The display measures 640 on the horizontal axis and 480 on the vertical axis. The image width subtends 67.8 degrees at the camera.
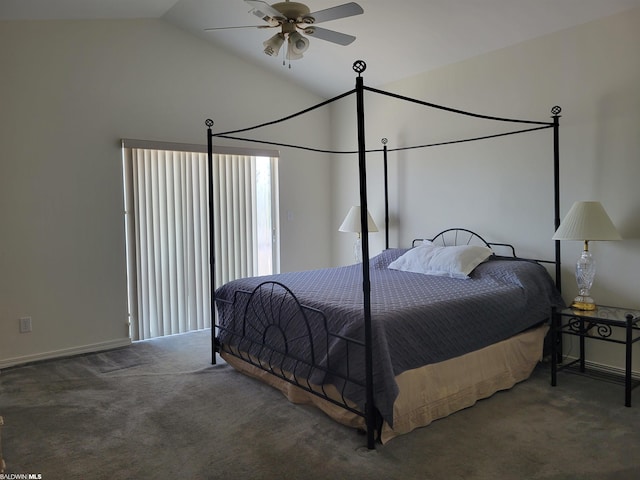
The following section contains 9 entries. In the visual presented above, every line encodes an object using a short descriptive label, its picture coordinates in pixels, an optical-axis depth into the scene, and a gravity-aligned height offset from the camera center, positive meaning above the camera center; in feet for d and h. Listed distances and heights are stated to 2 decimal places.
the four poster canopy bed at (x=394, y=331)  8.27 -2.39
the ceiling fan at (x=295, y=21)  8.75 +3.74
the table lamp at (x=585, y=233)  10.20 -0.53
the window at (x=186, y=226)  14.66 -0.33
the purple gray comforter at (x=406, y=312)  8.39 -2.04
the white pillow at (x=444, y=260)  12.14 -1.29
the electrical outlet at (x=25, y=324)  12.73 -2.80
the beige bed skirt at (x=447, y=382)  8.50 -3.48
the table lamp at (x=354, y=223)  16.21 -0.33
